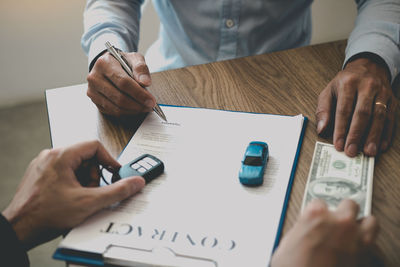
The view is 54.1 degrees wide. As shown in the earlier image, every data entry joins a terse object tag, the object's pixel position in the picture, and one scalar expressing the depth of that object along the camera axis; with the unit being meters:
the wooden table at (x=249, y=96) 0.69
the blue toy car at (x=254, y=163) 0.63
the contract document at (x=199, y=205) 0.53
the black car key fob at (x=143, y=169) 0.66
